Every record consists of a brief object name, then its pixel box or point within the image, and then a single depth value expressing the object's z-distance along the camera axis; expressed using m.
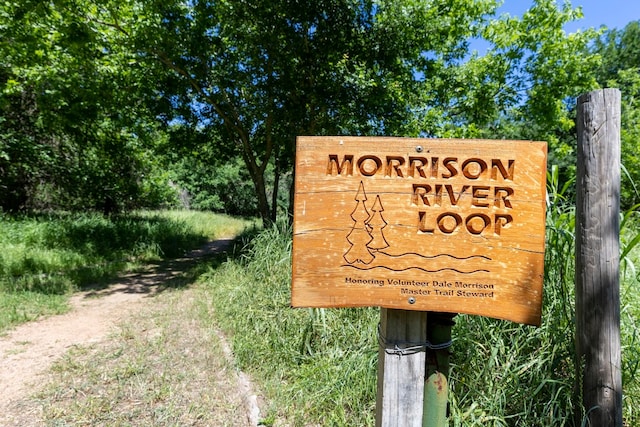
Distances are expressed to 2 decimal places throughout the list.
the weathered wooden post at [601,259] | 1.63
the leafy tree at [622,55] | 18.57
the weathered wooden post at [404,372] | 1.37
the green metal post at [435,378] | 1.46
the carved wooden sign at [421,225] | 1.27
